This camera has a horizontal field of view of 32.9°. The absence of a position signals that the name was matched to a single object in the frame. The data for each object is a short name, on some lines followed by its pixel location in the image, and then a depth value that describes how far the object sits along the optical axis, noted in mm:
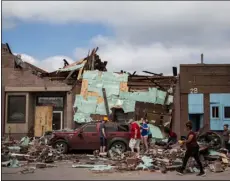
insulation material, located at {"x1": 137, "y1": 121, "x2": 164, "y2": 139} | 24328
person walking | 13008
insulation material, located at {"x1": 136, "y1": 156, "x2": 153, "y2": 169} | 14406
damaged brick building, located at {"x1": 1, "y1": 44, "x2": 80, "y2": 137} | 25906
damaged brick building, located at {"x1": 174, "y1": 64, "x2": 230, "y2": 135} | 24781
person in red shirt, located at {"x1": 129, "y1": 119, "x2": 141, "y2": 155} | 18109
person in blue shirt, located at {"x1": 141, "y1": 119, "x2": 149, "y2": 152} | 19188
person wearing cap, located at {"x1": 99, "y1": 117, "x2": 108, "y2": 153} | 18800
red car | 19641
